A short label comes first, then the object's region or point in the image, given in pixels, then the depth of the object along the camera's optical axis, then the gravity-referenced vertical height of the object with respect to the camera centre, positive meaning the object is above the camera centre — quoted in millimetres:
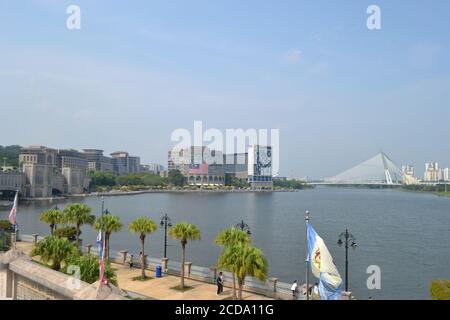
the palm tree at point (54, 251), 16781 -3507
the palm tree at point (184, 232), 20125 -3140
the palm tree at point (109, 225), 23367 -3267
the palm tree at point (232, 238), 18781 -3200
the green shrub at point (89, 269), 13547 -3475
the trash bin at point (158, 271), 21484 -5489
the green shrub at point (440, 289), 15257 -4637
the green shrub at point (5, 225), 33041 -4708
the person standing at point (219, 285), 17639 -5130
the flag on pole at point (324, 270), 9602 -2487
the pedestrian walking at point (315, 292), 16242 -5089
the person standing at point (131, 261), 23472 -5503
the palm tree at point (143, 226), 21953 -3090
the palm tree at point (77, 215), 28469 -3234
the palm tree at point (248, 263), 15305 -3592
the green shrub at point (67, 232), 29319 -4687
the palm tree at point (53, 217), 28856 -3453
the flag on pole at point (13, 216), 18734 -2221
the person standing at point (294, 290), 16942 -5119
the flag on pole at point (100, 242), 13462 -2531
